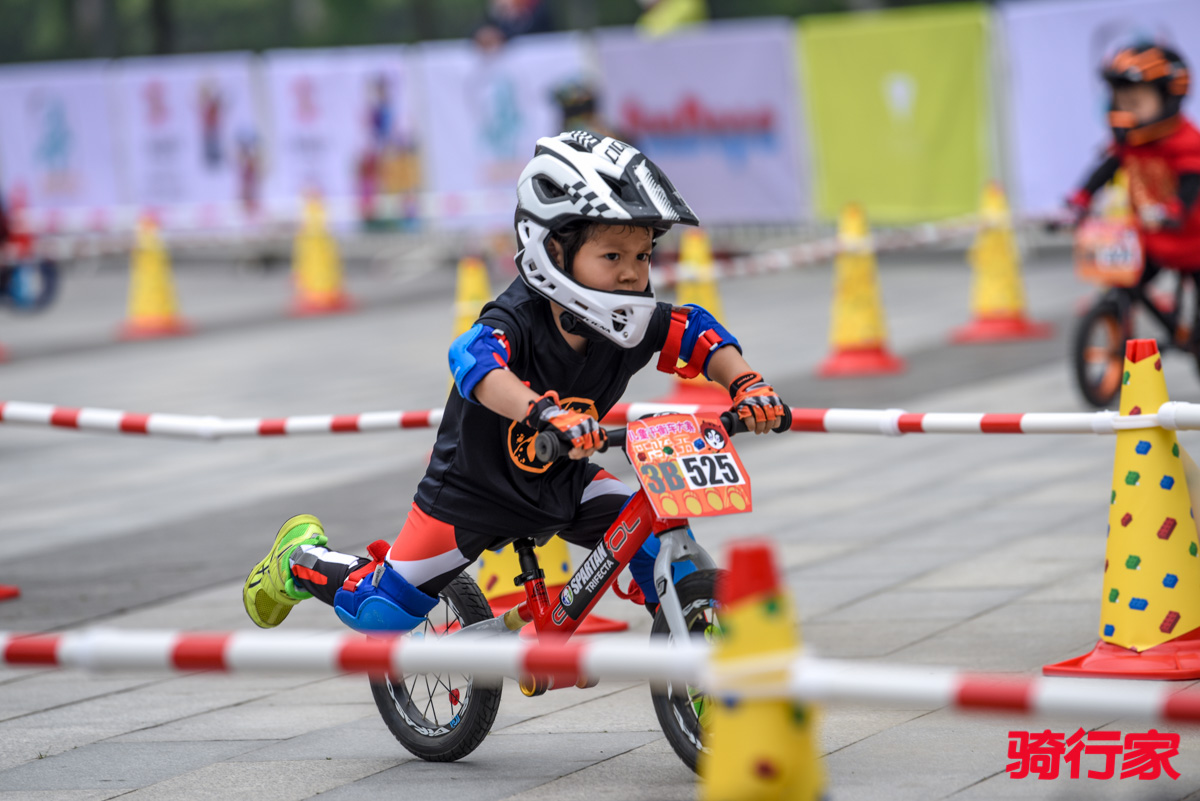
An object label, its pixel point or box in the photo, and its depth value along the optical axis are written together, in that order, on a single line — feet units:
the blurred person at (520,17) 92.89
